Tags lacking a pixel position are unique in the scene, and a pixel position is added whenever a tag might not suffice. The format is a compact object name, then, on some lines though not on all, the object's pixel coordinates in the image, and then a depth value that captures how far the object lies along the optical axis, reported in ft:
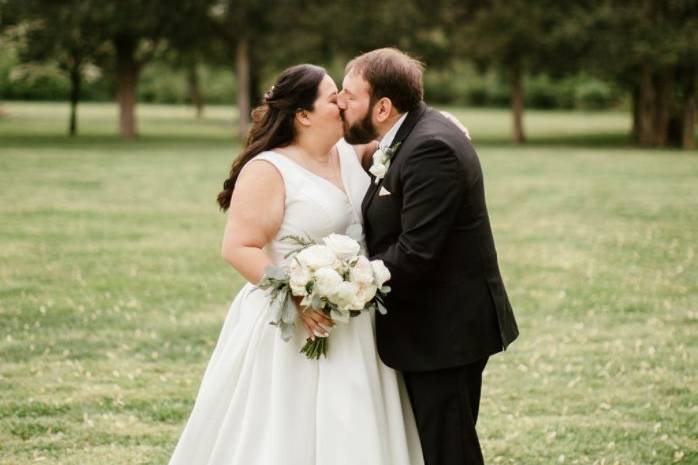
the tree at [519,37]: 121.49
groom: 13.64
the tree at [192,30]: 124.06
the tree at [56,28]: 120.37
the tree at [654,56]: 112.06
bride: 14.30
